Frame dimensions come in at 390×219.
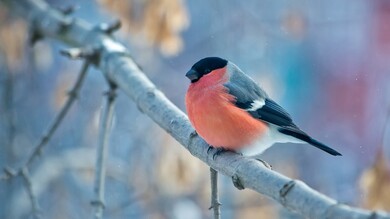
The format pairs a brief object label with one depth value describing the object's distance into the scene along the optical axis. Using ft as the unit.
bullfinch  14.65
